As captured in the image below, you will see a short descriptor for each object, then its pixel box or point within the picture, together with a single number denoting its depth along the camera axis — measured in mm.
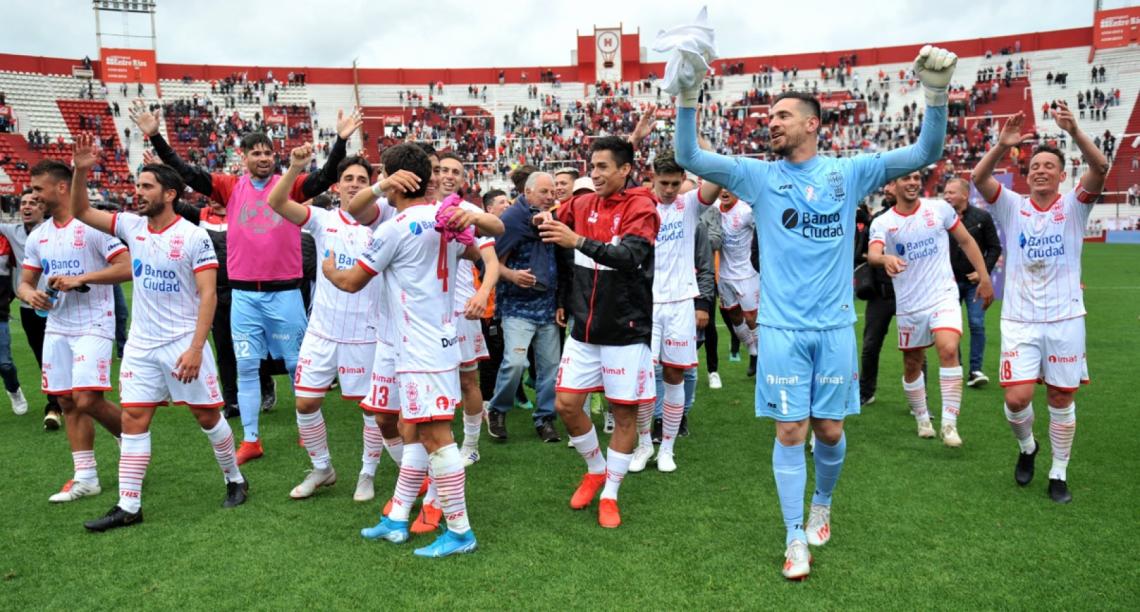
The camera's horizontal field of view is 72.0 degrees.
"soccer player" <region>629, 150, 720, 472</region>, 5871
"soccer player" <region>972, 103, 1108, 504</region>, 5039
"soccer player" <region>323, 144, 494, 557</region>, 4156
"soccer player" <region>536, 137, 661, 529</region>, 4730
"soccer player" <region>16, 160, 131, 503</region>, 5312
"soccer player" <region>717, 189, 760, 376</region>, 7992
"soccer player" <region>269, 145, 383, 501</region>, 5148
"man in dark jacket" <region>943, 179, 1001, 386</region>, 8227
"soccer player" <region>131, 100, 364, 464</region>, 5891
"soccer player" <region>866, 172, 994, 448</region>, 6312
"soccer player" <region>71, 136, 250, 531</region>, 4785
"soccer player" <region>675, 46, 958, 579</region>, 3988
